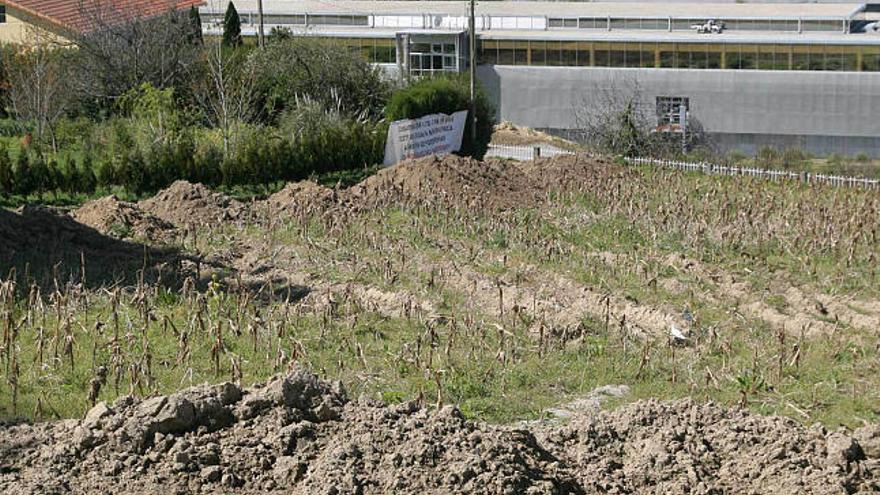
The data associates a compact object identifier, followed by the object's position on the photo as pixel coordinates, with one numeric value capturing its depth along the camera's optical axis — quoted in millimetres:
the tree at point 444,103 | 35938
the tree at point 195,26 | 42459
